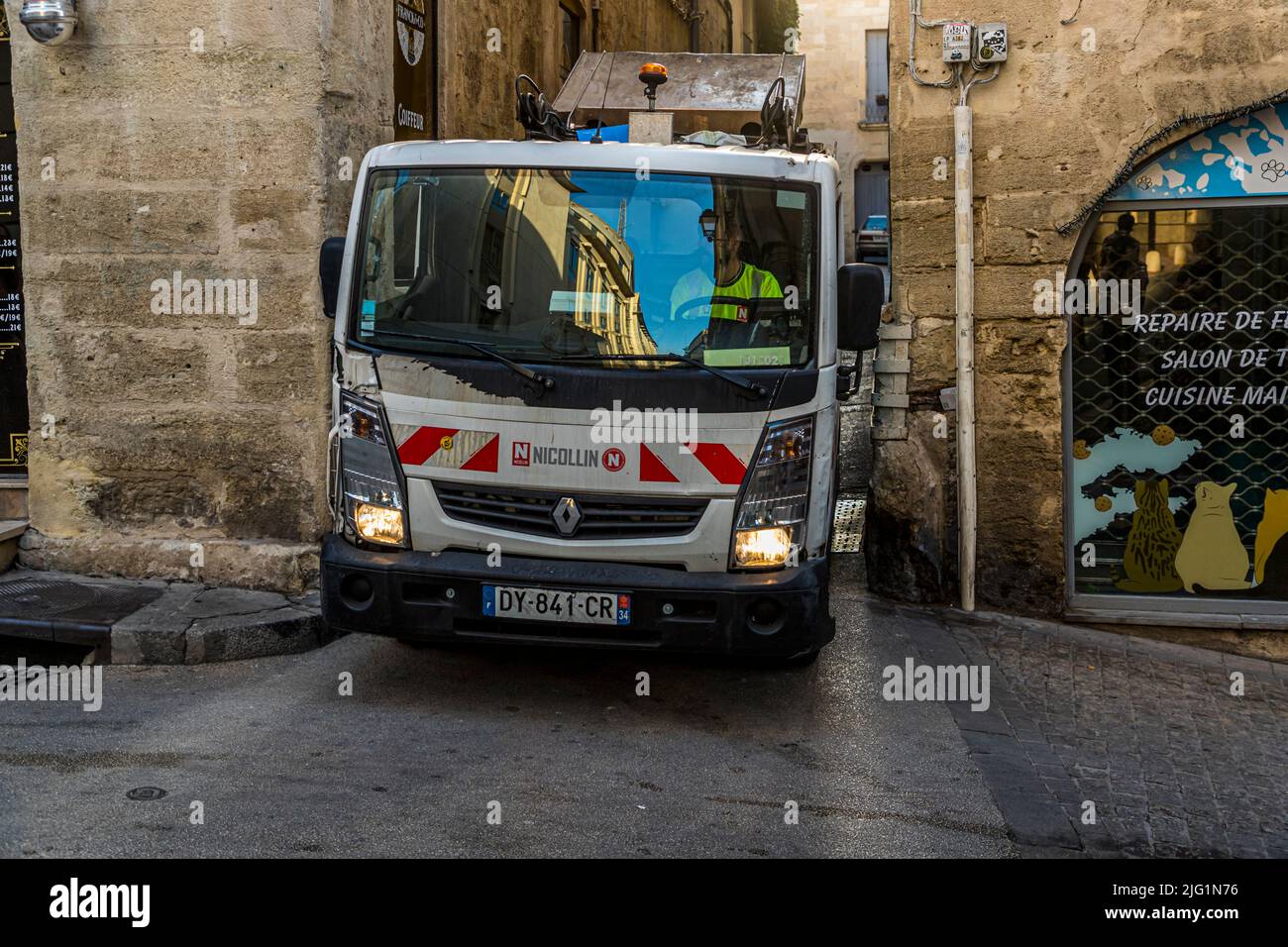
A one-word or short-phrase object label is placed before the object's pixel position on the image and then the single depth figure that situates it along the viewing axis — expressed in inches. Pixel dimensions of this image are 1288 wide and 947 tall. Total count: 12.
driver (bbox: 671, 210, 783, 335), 208.8
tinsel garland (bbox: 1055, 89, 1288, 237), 284.4
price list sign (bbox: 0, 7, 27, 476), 315.3
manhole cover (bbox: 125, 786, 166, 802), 173.2
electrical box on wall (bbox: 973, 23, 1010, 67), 296.4
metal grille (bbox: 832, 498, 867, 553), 371.6
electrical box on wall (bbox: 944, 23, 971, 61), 296.4
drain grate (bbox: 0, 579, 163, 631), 256.7
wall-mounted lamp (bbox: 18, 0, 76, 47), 286.0
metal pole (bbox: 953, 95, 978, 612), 297.3
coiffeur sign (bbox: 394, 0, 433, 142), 357.1
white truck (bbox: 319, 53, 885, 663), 204.7
